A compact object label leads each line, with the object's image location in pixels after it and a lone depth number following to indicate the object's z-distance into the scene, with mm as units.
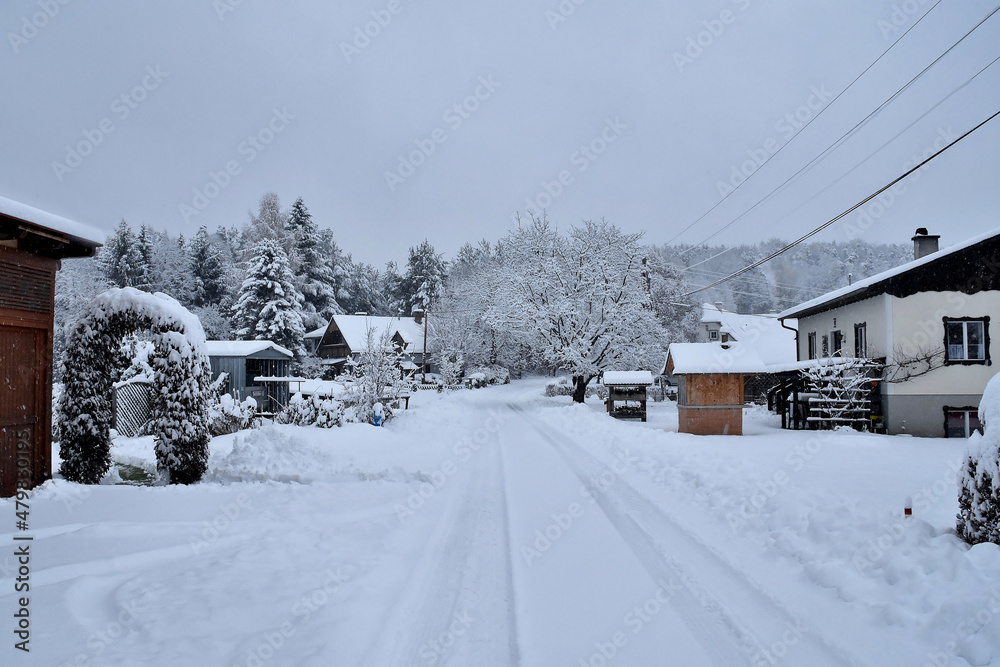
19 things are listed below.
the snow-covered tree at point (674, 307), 46438
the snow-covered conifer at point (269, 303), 43812
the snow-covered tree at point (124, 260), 48938
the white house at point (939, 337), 16750
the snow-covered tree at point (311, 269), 52906
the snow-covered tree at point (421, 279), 69000
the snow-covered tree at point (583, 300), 29578
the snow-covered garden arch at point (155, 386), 9047
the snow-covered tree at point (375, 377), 18633
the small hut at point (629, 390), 23000
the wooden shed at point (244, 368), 25156
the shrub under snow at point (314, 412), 15227
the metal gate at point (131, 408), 16719
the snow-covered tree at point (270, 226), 50094
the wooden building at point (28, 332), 7844
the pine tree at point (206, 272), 53241
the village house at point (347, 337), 49000
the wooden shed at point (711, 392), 17000
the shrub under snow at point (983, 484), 4797
